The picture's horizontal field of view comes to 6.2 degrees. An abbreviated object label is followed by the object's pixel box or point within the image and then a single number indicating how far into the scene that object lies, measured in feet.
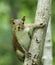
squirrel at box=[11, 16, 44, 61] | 20.21
